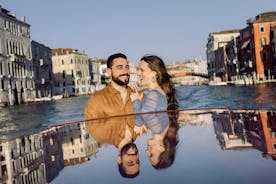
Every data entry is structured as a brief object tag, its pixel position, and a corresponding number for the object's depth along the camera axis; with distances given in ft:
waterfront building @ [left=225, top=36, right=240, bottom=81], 190.08
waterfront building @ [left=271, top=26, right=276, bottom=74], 143.33
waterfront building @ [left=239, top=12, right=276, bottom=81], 149.48
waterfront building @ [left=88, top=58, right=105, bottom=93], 279.69
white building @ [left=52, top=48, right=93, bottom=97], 236.84
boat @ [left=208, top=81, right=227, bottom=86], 194.33
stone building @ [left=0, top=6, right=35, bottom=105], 136.36
